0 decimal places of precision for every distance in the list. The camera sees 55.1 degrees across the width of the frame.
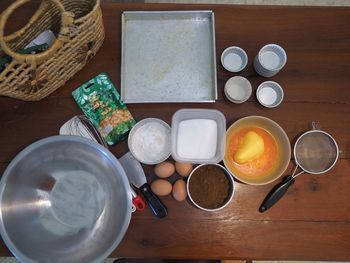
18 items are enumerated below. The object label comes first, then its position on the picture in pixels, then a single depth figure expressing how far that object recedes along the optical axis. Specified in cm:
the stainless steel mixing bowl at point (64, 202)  69
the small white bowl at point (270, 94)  80
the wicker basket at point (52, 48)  63
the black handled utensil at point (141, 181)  75
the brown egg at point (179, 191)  75
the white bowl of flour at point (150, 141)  77
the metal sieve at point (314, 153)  78
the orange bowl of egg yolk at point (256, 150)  76
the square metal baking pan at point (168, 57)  81
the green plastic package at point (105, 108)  78
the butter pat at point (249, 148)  75
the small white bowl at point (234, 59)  82
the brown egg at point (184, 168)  76
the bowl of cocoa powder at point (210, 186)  75
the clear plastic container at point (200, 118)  74
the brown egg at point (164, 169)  75
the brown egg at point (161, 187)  75
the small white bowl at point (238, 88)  80
